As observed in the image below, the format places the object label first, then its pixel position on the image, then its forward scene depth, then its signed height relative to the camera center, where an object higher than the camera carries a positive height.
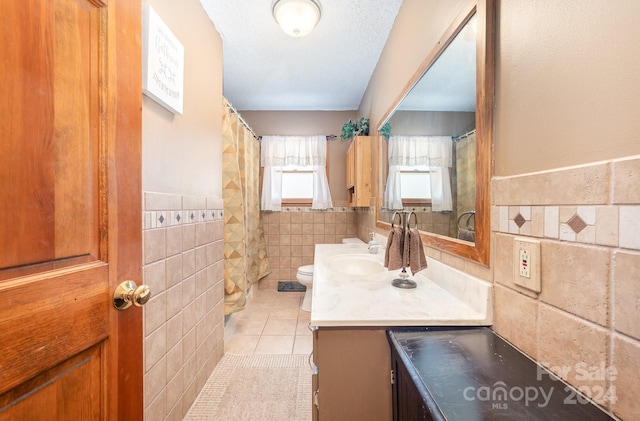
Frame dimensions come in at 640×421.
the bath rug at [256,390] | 1.39 -1.13
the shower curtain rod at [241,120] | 2.14 +0.87
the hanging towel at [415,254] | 1.08 -0.20
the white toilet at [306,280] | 2.52 -0.72
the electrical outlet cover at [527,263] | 0.62 -0.14
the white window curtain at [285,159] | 3.38 +0.66
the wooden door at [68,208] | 0.45 +0.00
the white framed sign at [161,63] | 1.05 +0.66
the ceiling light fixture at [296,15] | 1.58 +1.26
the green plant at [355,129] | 2.63 +0.87
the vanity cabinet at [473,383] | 0.48 -0.38
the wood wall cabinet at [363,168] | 2.55 +0.41
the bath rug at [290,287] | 3.30 -1.03
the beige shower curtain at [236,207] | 2.11 +0.01
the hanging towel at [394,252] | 1.11 -0.19
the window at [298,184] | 3.49 +0.34
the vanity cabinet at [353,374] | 0.80 -0.52
